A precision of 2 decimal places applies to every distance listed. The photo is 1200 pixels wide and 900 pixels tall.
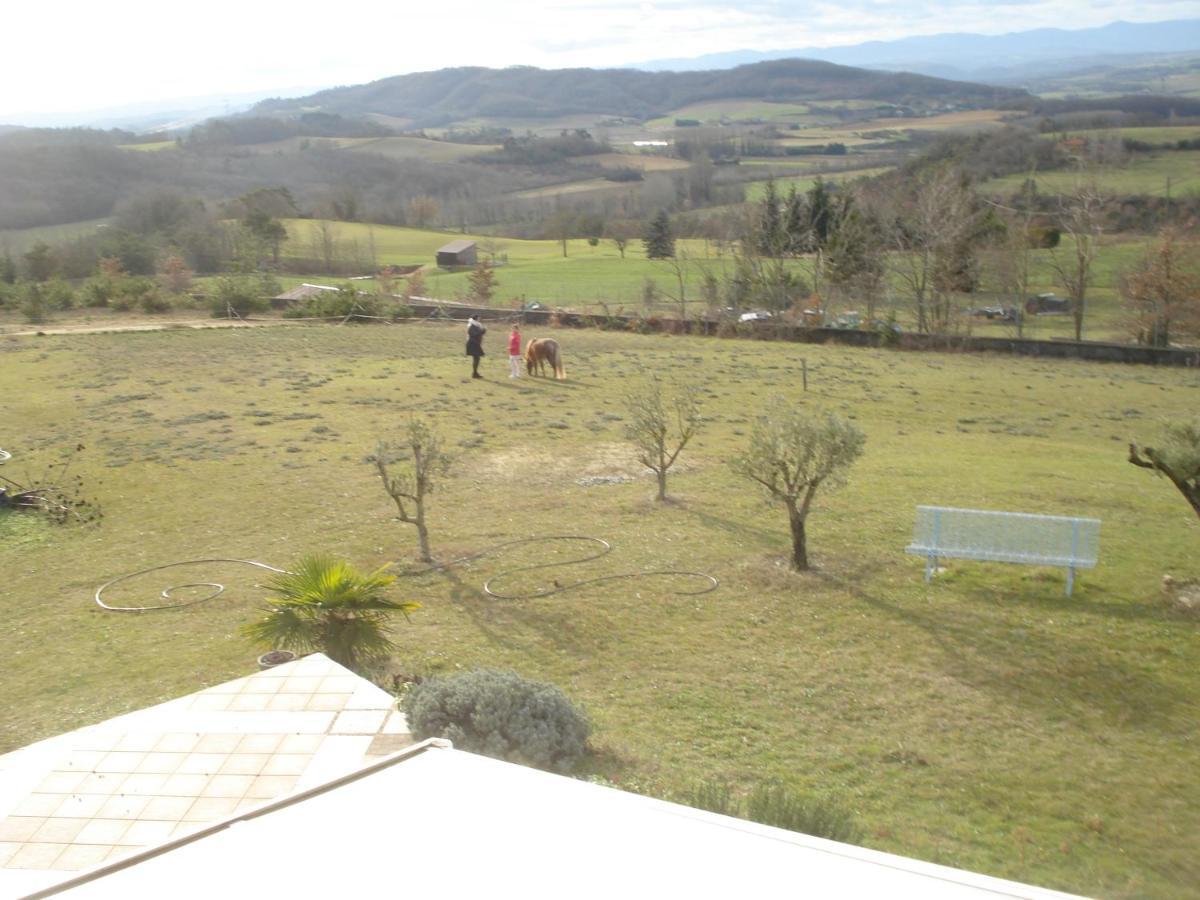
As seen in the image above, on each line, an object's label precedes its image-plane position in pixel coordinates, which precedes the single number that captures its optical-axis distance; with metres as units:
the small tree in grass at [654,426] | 13.18
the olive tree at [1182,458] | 9.82
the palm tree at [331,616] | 8.24
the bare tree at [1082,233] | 33.84
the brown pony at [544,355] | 22.53
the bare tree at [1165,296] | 31.31
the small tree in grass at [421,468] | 11.15
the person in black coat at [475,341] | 22.12
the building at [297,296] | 34.97
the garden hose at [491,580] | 10.16
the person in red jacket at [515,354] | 22.11
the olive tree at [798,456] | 10.41
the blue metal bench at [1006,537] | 9.91
